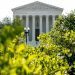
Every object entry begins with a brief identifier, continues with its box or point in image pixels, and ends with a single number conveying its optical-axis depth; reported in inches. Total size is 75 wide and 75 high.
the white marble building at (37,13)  3312.0
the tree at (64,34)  753.0
